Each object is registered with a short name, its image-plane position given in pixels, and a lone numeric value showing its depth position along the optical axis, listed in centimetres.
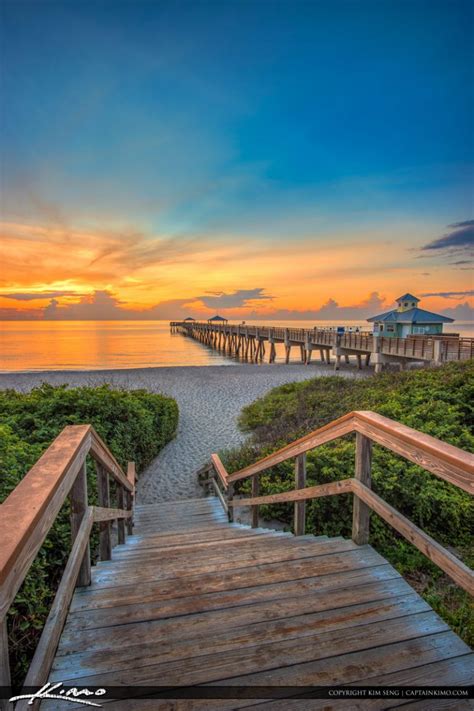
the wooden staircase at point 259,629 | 140
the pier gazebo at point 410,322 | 3009
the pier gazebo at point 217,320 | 7029
